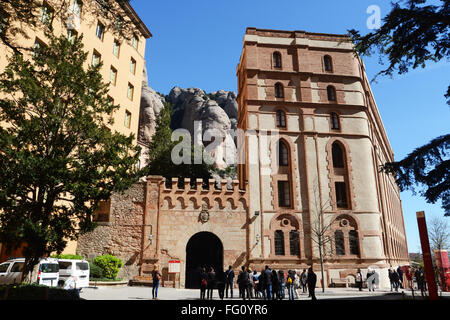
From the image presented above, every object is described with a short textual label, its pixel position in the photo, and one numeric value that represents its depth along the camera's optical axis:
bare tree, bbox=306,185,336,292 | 23.12
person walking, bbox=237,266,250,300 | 15.68
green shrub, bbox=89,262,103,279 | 19.47
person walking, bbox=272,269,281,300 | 15.46
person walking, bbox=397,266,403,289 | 23.85
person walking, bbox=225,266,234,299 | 17.64
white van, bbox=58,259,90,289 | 15.91
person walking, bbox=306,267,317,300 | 14.58
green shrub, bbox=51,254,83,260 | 19.05
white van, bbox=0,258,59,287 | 14.19
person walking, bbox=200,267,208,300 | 14.62
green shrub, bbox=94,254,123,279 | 20.28
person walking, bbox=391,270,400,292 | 21.86
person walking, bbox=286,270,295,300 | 15.77
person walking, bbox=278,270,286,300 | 16.05
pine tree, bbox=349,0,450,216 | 9.94
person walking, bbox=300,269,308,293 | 20.76
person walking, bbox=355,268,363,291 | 20.84
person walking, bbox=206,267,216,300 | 14.89
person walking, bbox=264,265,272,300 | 15.70
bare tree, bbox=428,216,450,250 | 38.52
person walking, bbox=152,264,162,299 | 14.86
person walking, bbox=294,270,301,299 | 16.82
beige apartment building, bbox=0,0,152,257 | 22.44
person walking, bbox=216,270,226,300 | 15.32
